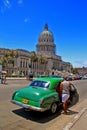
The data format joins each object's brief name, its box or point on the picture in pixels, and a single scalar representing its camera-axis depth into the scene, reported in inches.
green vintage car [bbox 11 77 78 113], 149.3
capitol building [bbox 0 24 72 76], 1863.9
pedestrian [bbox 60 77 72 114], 169.1
